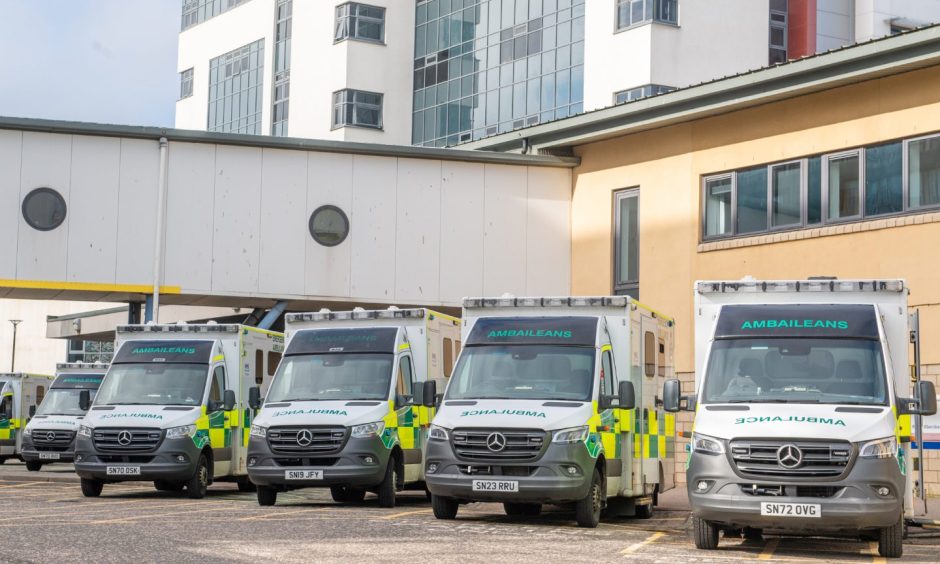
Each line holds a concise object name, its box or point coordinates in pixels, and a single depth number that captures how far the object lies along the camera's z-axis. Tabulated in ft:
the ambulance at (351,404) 62.08
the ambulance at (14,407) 121.29
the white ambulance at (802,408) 43.62
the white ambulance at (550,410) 52.75
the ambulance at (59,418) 103.30
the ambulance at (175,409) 69.31
